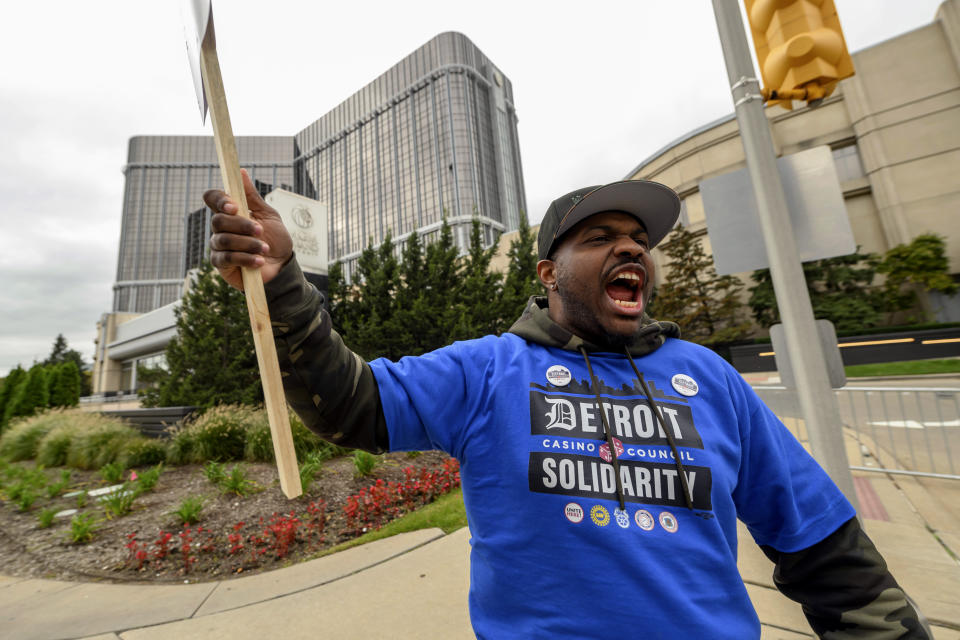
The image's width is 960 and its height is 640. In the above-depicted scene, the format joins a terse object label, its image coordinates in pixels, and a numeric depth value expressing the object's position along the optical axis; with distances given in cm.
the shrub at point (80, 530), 397
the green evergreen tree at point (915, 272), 1727
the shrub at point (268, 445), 680
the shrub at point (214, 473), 517
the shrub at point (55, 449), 835
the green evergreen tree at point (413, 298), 1280
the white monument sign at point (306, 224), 828
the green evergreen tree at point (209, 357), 1280
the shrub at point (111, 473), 597
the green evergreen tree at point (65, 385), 1848
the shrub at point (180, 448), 718
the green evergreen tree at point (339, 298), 1366
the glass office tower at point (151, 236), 9600
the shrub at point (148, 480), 526
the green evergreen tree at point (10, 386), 1656
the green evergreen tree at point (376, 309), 1270
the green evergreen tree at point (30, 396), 1619
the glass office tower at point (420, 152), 7106
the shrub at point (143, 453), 713
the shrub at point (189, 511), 418
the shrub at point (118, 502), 458
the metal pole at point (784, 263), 211
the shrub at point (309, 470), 489
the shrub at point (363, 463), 546
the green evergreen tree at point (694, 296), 2072
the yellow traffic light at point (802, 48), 214
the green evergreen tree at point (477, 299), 1281
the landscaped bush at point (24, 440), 984
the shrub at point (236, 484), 495
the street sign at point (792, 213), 226
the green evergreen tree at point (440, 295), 1301
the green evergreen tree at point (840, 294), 1784
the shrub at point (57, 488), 545
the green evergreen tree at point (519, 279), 1422
